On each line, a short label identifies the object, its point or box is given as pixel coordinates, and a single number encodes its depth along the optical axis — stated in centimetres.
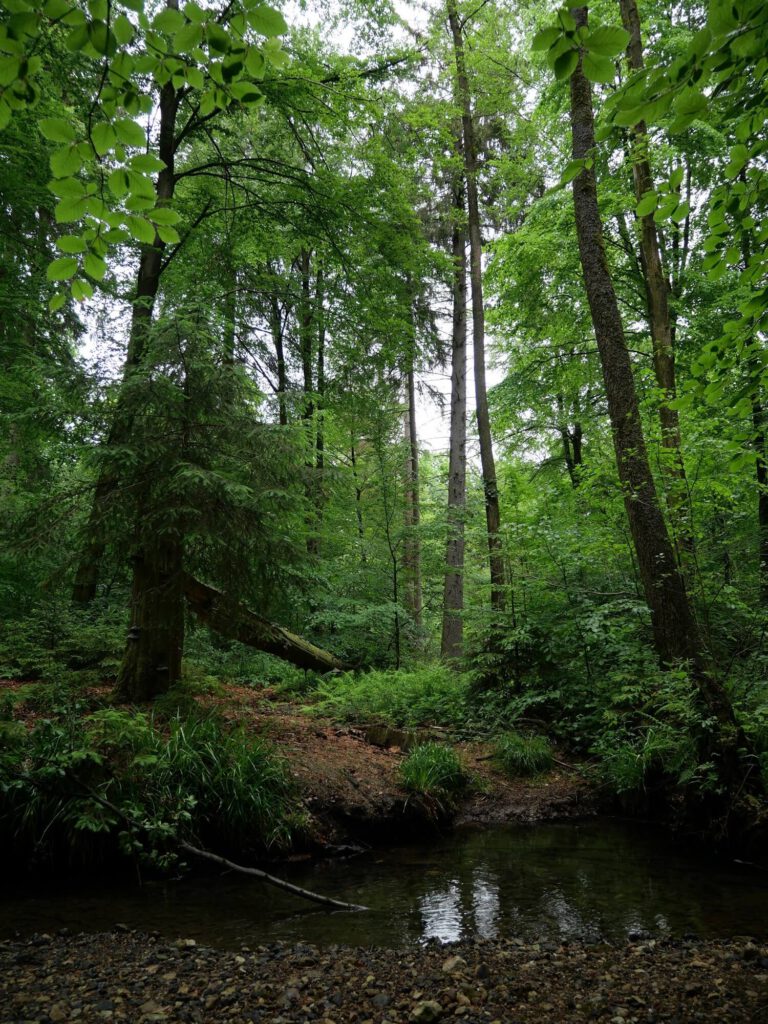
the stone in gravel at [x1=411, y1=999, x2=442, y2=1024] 286
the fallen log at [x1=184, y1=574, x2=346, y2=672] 721
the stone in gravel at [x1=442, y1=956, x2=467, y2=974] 339
